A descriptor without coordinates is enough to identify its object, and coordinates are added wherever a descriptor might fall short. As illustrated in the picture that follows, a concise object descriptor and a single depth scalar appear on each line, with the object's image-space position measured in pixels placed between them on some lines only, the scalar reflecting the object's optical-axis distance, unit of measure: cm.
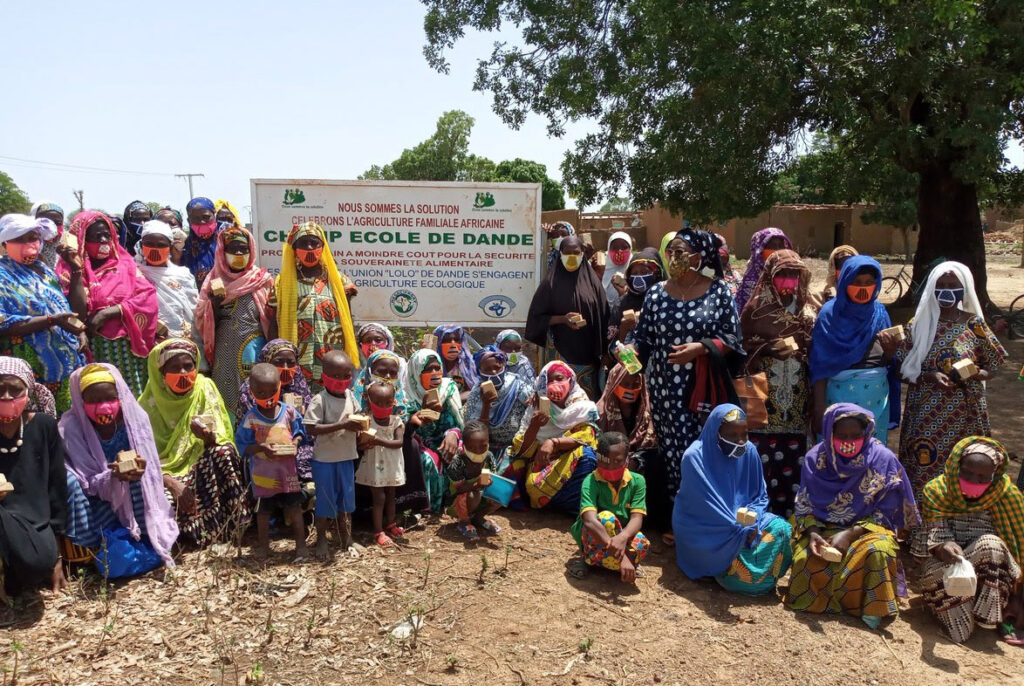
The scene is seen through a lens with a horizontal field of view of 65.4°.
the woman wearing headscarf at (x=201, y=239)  677
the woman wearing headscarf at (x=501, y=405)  585
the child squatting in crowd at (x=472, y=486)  533
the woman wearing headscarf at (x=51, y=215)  609
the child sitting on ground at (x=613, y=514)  475
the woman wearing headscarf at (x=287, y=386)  497
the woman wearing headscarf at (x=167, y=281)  608
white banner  732
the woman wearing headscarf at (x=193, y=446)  486
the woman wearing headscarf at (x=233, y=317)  589
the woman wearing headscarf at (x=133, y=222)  756
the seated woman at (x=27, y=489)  419
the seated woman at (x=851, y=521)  443
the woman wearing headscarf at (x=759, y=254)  596
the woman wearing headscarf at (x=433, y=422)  556
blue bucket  552
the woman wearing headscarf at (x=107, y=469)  459
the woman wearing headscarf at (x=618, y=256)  758
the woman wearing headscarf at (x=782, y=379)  553
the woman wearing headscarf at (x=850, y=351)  532
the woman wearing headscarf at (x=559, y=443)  563
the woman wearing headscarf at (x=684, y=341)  524
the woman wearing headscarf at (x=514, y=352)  619
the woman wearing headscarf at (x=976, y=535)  435
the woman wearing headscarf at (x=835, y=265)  618
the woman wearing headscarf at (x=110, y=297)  559
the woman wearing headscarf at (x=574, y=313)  668
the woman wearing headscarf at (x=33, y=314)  512
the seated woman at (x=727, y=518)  470
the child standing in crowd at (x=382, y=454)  508
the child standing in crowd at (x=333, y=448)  489
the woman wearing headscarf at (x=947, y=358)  528
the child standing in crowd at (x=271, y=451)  468
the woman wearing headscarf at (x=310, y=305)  587
